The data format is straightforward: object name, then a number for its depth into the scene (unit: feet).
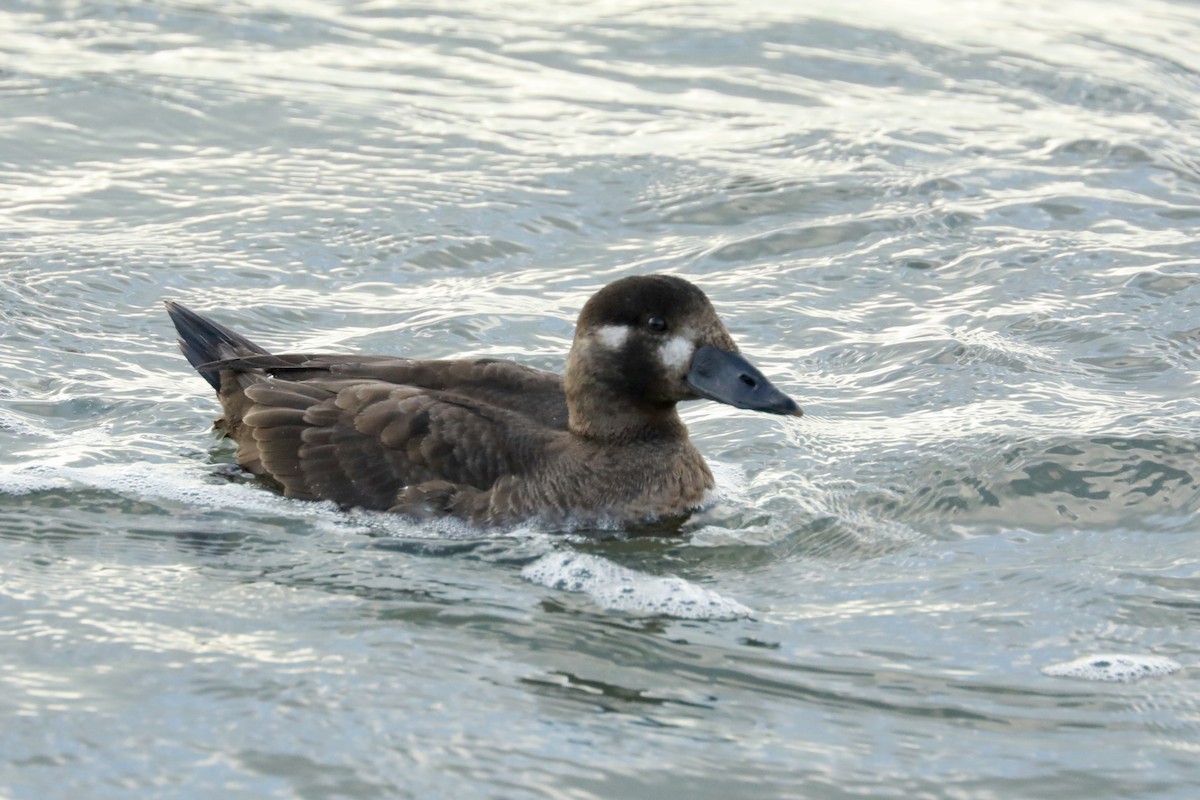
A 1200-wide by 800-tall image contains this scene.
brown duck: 44.68
